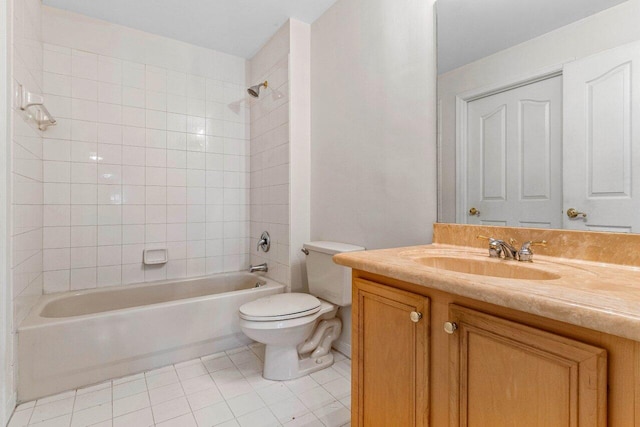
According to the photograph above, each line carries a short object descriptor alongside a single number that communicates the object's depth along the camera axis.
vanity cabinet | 0.57
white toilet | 1.72
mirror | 0.96
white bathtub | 1.64
